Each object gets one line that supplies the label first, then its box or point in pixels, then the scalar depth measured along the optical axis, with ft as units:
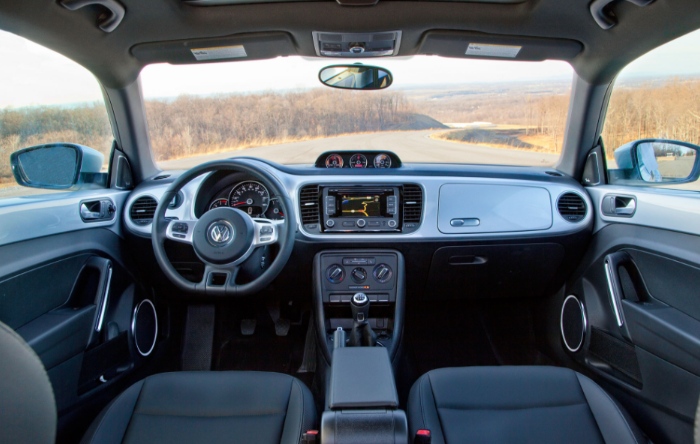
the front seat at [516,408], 5.42
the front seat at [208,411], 5.42
